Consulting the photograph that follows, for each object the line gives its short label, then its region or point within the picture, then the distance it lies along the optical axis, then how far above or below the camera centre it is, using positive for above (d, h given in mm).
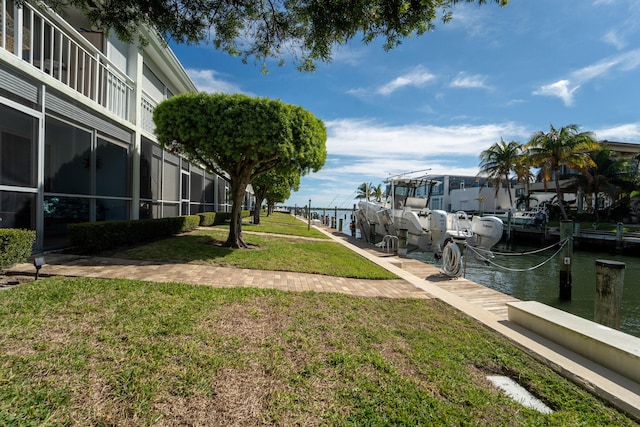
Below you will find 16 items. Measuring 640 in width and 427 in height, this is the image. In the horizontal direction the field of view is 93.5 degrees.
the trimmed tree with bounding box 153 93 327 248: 8188 +2256
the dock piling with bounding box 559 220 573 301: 7562 -1194
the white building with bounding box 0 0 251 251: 6031 +1918
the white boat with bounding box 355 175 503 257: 13875 -514
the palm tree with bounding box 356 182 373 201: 72625 +5067
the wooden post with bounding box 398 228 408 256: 12381 -1223
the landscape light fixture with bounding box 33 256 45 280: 4480 -855
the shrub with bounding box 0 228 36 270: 4684 -672
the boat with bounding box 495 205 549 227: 25734 -373
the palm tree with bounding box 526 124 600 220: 24109 +5467
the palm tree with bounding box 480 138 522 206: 33325 +6095
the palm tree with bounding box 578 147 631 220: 23859 +3149
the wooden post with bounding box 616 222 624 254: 18891 -1537
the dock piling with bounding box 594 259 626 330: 4578 -1184
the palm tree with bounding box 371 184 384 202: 66212 +4797
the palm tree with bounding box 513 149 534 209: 27703 +4459
